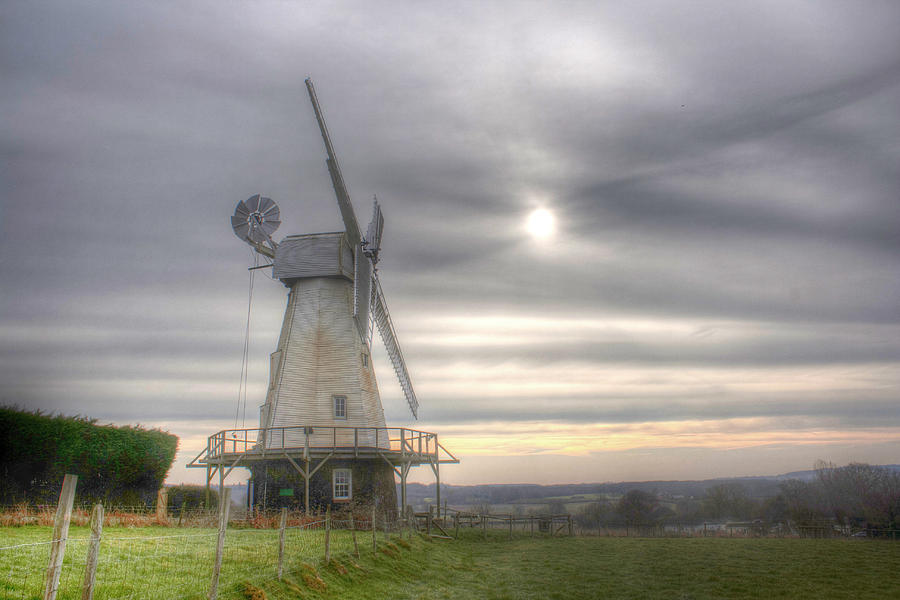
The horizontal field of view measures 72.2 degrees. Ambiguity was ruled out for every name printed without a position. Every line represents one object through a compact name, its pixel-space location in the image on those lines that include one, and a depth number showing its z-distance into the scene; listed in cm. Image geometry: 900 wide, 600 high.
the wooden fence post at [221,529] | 911
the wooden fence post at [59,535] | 610
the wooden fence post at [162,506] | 2043
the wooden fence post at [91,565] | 697
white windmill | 2516
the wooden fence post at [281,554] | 1130
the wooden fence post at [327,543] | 1353
